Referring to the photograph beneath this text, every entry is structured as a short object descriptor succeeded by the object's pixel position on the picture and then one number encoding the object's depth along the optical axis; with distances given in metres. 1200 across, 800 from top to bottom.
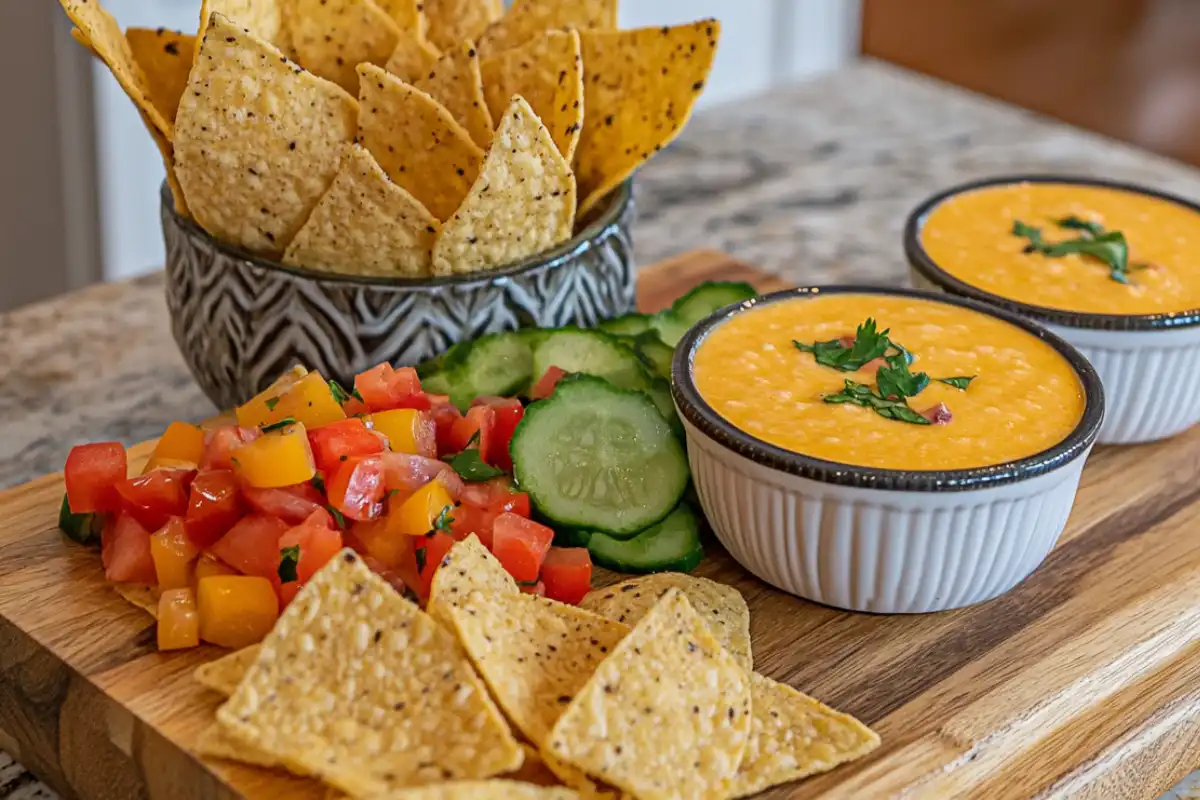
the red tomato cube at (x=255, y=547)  0.57
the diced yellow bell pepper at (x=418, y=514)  0.58
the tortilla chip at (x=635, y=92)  0.65
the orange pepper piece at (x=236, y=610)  0.56
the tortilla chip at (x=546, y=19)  0.67
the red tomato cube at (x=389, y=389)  0.61
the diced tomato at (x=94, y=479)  0.59
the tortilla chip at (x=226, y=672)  0.54
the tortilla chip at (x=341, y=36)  0.66
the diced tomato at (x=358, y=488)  0.57
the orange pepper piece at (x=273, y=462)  0.57
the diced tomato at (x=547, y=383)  0.63
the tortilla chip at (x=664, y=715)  0.52
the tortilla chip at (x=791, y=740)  0.53
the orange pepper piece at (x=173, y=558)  0.58
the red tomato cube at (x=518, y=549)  0.58
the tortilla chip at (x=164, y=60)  0.64
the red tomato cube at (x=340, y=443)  0.58
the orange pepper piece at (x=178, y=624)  0.56
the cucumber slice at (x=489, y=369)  0.63
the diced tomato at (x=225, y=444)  0.58
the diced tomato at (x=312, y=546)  0.57
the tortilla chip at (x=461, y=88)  0.64
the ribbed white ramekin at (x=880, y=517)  0.57
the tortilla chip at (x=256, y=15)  0.64
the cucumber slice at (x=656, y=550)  0.60
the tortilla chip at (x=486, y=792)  0.50
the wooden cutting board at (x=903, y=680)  0.55
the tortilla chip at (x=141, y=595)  0.58
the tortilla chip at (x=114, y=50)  0.61
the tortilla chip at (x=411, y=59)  0.66
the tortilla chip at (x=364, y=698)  0.52
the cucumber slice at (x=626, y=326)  0.67
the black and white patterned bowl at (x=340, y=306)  0.63
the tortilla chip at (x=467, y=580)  0.55
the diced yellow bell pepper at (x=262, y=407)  0.60
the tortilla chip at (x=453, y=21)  0.69
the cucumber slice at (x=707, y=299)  0.68
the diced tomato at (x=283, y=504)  0.58
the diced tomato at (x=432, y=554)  0.58
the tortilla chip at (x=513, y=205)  0.61
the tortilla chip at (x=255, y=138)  0.60
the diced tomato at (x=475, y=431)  0.61
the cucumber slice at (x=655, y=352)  0.65
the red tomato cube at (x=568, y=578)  0.59
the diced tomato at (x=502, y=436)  0.62
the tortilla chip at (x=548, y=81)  0.64
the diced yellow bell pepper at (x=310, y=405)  0.60
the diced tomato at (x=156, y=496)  0.58
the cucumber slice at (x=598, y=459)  0.60
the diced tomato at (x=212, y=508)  0.58
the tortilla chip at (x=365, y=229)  0.61
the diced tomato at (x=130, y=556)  0.58
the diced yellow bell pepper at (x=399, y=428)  0.60
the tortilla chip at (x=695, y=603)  0.57
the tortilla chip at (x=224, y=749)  0.53
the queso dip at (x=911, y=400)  0.58
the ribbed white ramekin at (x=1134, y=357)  0.64
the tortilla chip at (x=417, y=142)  0.62
